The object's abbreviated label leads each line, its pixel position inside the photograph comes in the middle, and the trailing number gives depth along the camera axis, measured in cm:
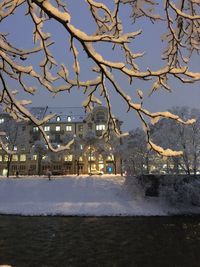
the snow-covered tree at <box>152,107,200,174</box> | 3606
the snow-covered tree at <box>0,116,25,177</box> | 4440
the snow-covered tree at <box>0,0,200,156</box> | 263
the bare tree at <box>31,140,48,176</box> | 4443
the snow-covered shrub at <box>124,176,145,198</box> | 3139
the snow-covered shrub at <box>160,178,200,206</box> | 2814
